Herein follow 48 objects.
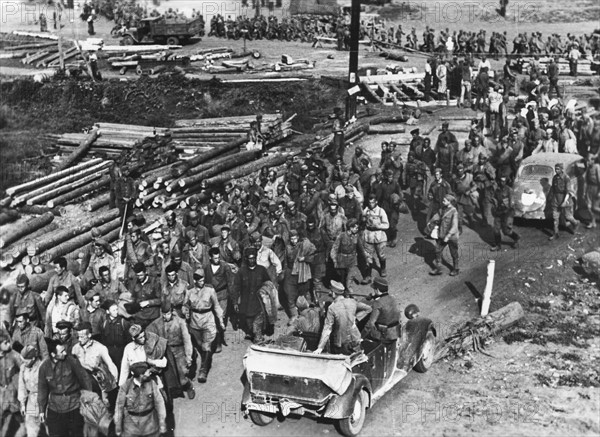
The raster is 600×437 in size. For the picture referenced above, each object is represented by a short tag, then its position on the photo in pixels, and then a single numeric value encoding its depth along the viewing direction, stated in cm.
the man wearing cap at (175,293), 1381
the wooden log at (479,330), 1511
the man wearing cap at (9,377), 1148
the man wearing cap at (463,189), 2006
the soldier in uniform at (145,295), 1343
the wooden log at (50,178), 2297
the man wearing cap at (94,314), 1307
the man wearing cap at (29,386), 1123
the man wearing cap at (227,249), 1616
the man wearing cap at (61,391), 1109
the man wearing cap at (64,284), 1428
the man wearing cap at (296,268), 1622
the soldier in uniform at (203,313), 1358
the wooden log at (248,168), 2396
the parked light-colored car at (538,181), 2080
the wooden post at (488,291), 1650
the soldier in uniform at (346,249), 1678
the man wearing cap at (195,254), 1538
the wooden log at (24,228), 2066
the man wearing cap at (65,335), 1130
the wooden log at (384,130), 2914
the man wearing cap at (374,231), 1769
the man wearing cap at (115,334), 1294
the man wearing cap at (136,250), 1594
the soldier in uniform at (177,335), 1276
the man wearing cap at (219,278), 1500
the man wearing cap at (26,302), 1365
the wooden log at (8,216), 2230
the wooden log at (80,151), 2645
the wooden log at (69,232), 1964
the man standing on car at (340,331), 1270
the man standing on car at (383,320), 1302
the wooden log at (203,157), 2350
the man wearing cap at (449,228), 1791
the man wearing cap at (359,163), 2216
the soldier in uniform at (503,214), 1941
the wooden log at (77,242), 1936
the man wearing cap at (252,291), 1461
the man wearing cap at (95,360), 1173
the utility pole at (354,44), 2767
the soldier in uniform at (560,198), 1973
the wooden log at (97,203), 2283
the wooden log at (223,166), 2336
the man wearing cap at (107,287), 1419
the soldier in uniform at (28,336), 1213
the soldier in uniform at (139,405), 1070
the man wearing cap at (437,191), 1917
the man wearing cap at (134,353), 1150
